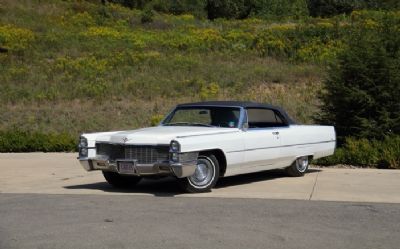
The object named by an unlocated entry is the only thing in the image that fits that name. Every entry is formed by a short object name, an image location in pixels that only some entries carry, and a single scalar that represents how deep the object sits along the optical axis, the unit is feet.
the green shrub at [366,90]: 54.03
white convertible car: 32.96
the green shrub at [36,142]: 61.62
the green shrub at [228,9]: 229.45
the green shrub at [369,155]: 46.03
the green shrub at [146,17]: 161.07
